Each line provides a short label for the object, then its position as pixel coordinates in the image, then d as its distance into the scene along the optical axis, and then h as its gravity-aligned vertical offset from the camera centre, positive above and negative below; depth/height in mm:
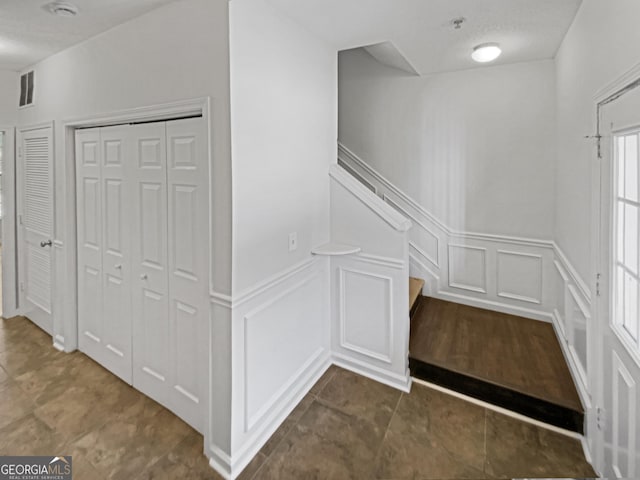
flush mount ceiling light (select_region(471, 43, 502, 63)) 2505 +1378
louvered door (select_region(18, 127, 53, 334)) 2822 +93
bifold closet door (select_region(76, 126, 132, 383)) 2236 -103
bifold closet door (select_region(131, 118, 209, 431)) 1796 -186
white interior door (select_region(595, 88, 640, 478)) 1317 -279
